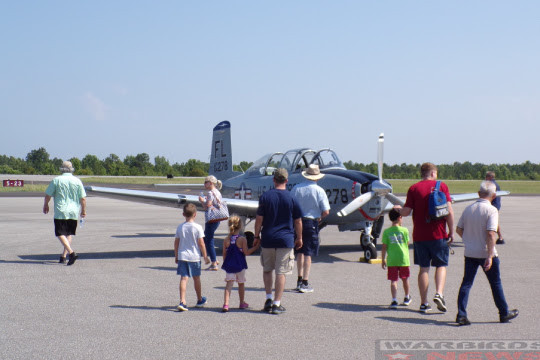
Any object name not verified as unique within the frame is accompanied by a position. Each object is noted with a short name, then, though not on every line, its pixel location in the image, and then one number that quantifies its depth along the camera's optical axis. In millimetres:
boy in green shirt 7383
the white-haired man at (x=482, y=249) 6371
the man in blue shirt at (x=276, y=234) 7191
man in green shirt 10852
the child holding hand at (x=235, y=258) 7254
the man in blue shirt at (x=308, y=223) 8453
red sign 58094
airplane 11773
